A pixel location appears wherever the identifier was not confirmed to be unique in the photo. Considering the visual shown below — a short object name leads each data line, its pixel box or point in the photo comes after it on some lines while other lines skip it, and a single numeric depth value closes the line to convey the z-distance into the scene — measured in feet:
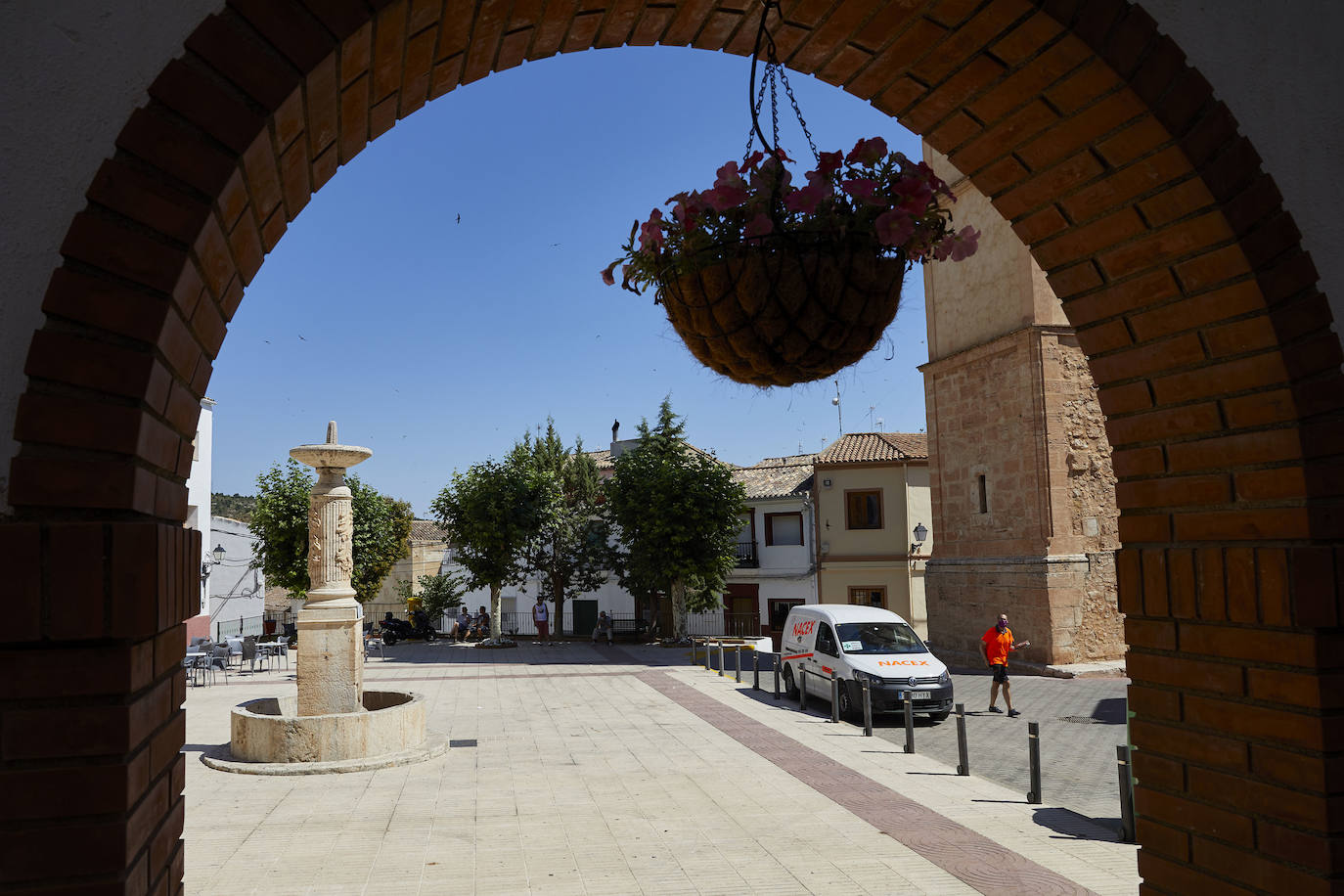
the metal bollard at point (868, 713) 41.09
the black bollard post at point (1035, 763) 28.35
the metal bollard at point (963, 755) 32.71
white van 45.68
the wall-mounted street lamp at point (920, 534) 119.96
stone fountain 35.09
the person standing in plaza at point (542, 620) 121.39
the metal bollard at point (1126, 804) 24.41
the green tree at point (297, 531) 98.43
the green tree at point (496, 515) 106.32
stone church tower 64.44
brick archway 5.59
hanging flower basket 8.55
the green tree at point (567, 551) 113.70
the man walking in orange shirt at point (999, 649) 47.35
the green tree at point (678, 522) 101.55
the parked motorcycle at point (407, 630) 115.96
